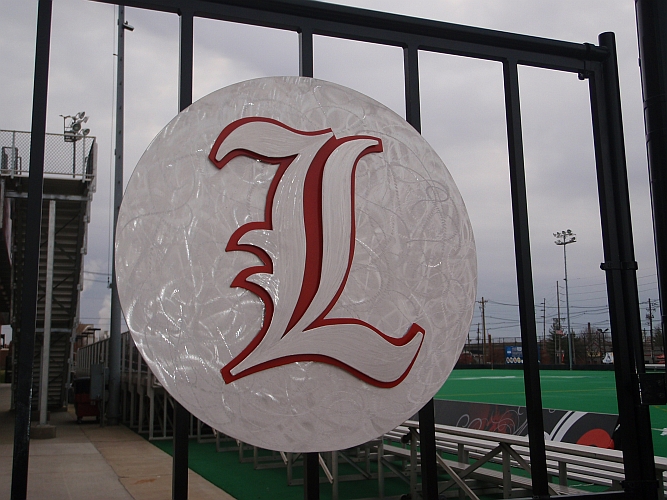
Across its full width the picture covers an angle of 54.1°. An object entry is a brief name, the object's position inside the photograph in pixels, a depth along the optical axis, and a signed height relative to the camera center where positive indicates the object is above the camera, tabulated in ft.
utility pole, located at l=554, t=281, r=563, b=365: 139.18 +3.38
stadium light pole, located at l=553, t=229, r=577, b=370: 130.52 +20.77
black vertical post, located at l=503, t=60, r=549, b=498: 10.10 +0.97
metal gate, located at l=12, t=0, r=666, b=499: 8.70 +3.42
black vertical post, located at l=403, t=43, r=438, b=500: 9.40 -1.21
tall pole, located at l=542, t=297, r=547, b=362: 132.05 +0.07
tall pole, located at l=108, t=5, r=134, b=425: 48.78 +11.53
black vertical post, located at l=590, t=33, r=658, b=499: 10.50 +1.03
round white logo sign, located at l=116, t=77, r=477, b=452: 8.04 +1.04
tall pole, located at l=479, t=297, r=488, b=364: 146.43 +2.60
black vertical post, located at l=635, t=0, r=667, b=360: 10.12 +3.59
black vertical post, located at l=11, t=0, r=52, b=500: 7.51 +0.79
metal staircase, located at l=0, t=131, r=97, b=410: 39.70 +7.86
